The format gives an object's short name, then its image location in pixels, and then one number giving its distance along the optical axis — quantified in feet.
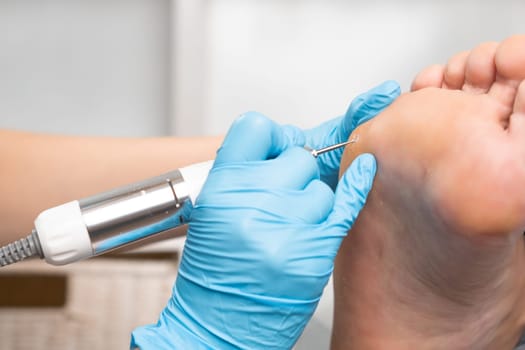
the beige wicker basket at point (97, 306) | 4.32
